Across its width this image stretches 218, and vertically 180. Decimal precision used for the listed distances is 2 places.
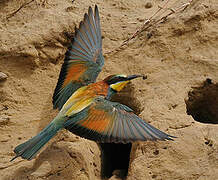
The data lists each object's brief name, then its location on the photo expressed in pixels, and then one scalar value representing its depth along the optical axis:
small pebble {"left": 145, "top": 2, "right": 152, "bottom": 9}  7.24
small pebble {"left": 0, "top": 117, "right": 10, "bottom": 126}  5.54
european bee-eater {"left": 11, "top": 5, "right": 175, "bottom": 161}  4.48
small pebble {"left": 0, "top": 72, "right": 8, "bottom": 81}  5.84
